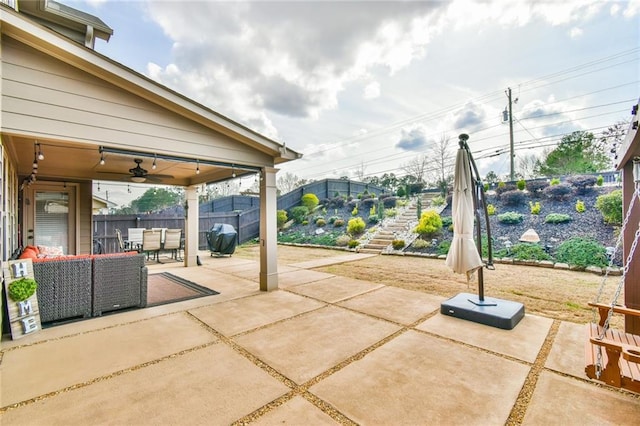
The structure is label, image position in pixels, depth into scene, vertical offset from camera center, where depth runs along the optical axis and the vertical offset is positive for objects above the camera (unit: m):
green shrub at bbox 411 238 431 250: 9.25 -0.98
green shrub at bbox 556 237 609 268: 6.20 -0.97
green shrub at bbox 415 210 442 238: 9.66 -0.36
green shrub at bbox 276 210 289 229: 14.78 -0.02
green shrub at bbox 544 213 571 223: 8.00 -0.15
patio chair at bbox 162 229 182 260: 8.30 -0.62
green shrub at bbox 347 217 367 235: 11.75 -0.46
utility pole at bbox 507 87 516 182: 15.80 +5.03
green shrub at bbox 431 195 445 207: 12.15 +0.64
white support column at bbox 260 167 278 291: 5.11 -0.31
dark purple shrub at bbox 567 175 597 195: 8.91 +0.94
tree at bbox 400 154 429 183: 20.31 +3.69
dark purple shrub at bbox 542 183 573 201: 8.98 +0.72
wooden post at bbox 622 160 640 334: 2.74 -0.53
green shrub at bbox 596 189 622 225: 6.85 +0.14
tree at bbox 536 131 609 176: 13.66 +3.05
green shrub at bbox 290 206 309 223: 15.25 +0.24
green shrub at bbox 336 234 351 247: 11.20 -1.00
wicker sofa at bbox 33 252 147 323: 3.46 -0.89
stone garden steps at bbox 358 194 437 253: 10.30 -0.59
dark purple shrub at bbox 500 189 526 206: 9.70 +0.59
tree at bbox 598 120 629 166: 13.14 +3.78
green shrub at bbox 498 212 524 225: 8.85 -0.14
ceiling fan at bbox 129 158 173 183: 5.15 +0.89
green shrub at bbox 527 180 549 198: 9.70 +0.95
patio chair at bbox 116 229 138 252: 8.46 -0.86
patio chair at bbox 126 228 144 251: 9.38 -0.60
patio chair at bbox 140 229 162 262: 7.90 -0.63
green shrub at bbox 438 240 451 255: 8.51 -1.01
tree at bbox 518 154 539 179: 18.31 +3.47
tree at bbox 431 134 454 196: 18.67 +4.01
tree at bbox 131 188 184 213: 24.02 +1.76
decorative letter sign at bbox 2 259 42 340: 3.05 -0.99
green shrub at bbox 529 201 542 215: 8.89 +0.18
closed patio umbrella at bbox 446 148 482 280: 3.48 -0.10
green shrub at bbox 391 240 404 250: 9.62 -1.03
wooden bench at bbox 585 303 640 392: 1.69 -1.08
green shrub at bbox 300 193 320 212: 16.30 +0.98
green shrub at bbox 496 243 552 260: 7.00 -1.04
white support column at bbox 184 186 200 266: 7.79 -0.32
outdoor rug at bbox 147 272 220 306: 4.64 -1.36
